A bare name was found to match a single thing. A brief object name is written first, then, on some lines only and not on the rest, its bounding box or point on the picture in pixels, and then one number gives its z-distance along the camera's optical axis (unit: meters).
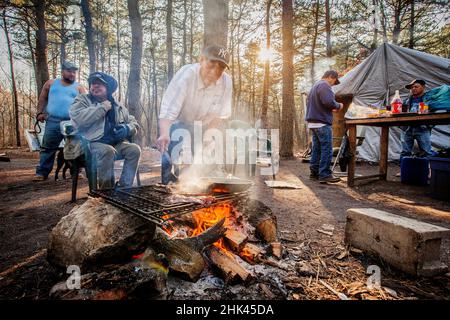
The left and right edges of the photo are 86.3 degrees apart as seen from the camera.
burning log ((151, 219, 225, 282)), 1.55
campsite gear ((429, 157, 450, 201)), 3.83
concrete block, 1.66
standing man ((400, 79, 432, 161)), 5.70
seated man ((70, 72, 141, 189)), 3.12
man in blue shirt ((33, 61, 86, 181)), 4.77
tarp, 7.83
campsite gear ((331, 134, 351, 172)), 6.58
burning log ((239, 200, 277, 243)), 2.12
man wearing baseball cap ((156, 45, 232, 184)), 2.72
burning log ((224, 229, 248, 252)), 1.86
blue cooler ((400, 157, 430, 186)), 4.99
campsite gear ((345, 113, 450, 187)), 4.04
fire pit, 1.54
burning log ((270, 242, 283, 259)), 1.93
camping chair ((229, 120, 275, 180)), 5.68
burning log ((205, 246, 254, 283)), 1.55
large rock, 1.54
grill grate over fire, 1.52
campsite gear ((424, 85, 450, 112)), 4.04
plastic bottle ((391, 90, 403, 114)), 4.74
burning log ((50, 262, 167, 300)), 1.24
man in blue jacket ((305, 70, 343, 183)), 5.09
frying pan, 2.08
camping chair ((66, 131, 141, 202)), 3.15
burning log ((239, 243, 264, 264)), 1.84
